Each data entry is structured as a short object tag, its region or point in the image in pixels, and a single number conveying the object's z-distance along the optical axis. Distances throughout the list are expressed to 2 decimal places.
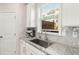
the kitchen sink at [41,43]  0.84
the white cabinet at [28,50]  0.84
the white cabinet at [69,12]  0.82
